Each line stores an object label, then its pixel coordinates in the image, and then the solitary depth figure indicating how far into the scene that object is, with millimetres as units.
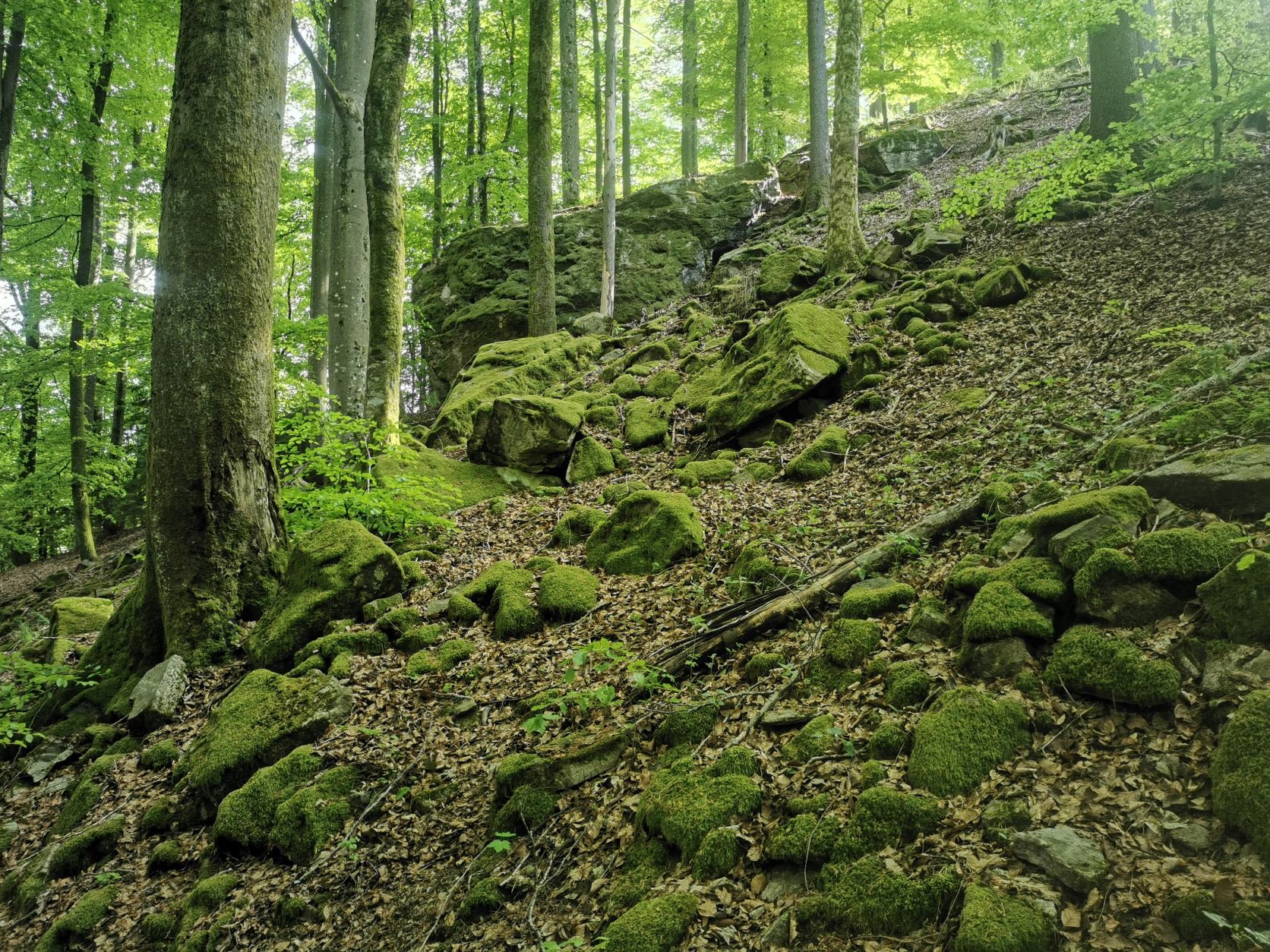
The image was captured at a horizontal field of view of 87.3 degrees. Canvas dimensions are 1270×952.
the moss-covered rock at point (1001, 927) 2174
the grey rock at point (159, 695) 5230
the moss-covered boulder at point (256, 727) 4512
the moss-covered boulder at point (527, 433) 9102
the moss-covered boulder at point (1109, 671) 2893
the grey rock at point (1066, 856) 2320
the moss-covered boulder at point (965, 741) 2906
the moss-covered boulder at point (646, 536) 6047
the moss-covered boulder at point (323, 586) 5523
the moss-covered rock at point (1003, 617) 3410
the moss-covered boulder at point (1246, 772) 2289
